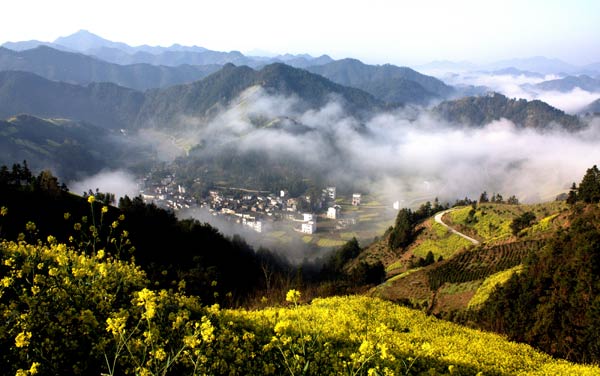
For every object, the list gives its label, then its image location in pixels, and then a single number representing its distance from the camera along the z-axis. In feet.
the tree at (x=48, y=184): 161.34
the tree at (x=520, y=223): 185.36
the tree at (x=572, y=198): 197.66
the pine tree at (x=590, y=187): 173.06
